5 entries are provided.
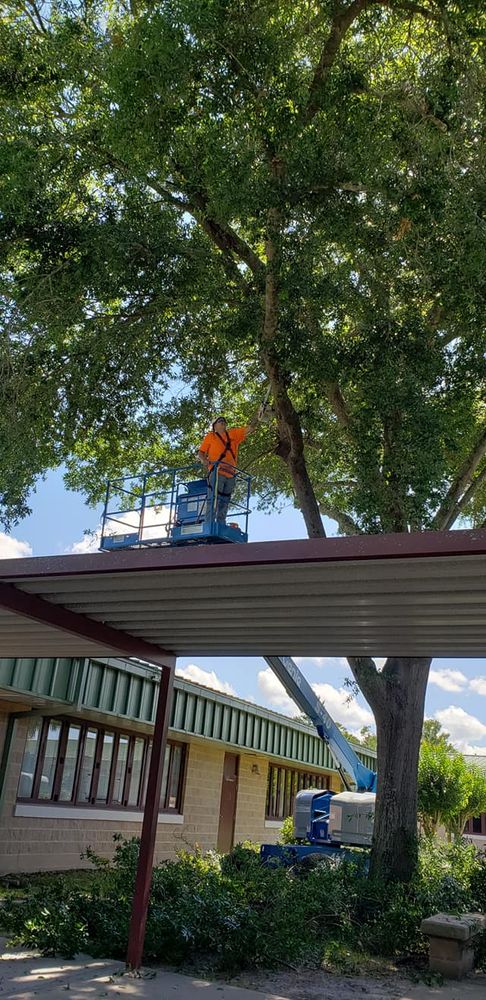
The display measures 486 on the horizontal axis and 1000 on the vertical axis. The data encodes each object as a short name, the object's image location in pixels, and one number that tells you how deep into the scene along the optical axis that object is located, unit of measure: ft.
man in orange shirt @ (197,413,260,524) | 37.78
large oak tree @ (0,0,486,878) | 36.32
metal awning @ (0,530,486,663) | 20.49
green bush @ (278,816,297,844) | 61.84
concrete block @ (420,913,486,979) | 29.25
